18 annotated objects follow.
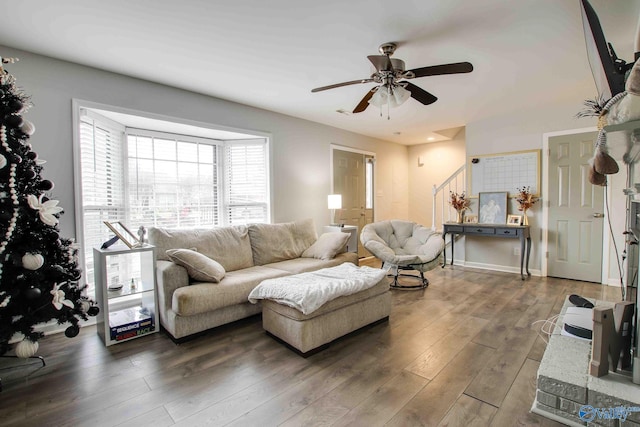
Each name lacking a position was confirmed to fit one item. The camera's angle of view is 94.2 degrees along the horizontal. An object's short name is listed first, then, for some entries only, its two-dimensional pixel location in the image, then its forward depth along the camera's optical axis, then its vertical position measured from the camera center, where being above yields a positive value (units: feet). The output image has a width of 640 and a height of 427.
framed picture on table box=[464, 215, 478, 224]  16.37 -0.86
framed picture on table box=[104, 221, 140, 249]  8.28 -0.91
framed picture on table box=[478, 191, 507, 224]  15.42 -0.20
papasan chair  12.24 -1.85
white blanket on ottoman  7.09 -2.15
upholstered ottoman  7.14 -2.95
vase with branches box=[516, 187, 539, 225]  14.37 +0.12
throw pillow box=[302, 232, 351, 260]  12.16 -1.73
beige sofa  8.06 -2.05
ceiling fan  7.19 +3.27
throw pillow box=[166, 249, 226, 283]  8.43 -1.66
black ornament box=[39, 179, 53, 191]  6.88 +0.53
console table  14.16 -1.42
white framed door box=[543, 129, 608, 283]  13.12 -0.40
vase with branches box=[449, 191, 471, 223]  16.56 -0.02
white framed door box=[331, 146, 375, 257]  17.47 +1.29
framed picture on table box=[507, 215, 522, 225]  14.73 -0.81
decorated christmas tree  6.05 -0.74
